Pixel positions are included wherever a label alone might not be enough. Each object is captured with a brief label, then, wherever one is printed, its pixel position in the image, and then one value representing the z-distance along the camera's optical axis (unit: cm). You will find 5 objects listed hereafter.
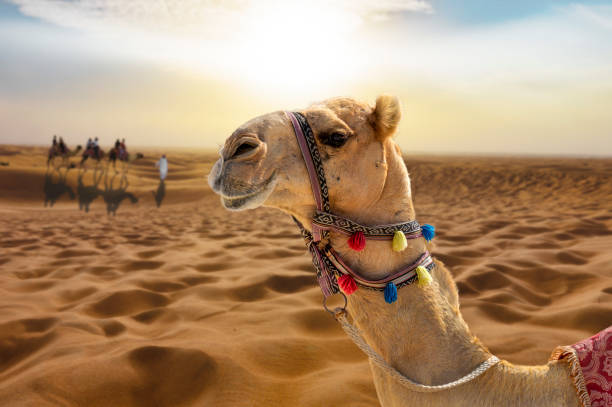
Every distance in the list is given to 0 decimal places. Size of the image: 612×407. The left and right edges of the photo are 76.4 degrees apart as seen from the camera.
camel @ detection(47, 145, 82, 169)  2032
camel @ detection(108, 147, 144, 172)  2133
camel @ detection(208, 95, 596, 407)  134
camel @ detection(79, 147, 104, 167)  2120
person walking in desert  2042
